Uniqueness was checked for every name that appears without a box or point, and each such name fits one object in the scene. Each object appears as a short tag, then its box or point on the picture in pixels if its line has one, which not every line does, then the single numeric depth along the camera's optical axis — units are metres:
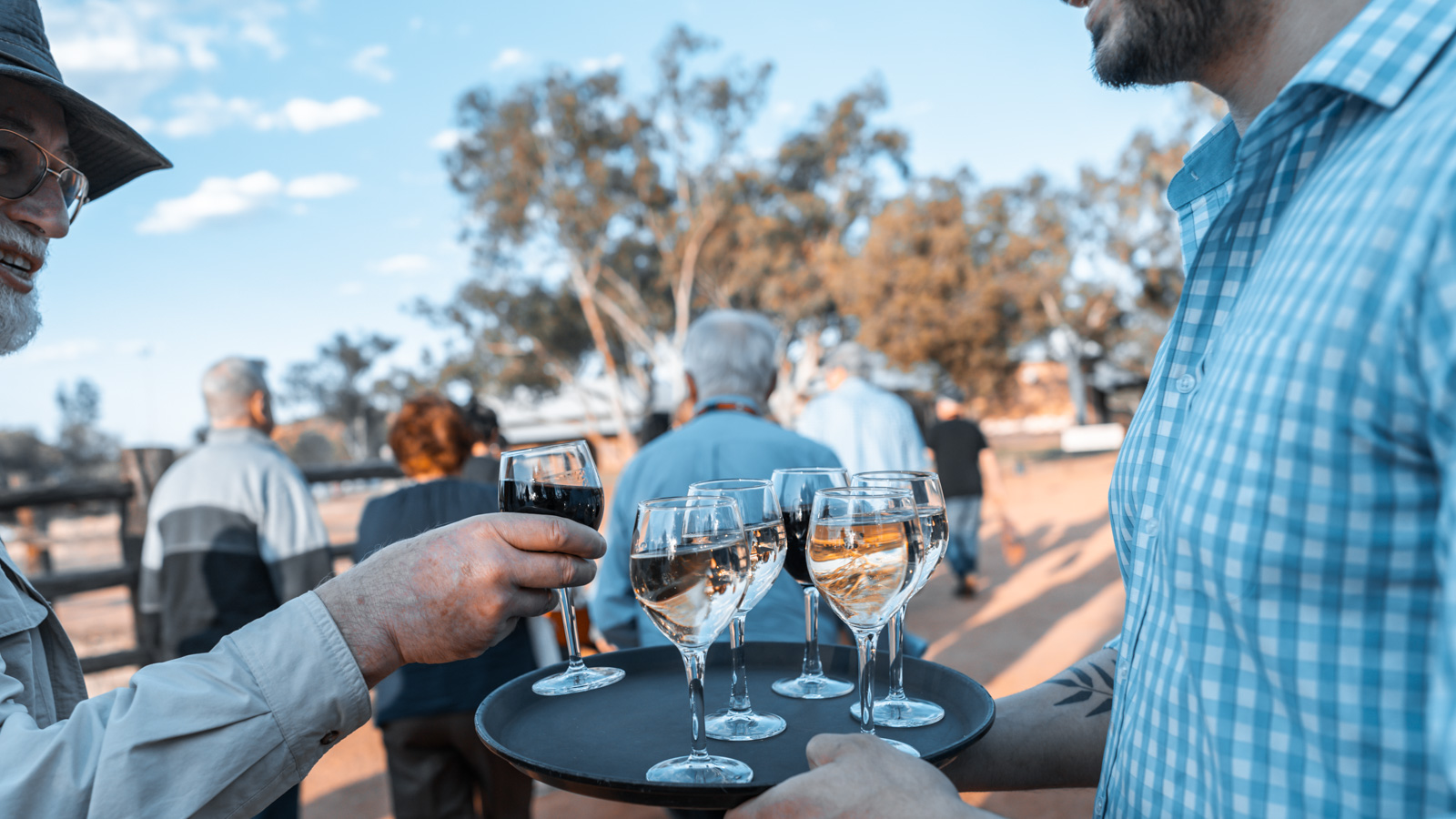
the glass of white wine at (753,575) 1.45
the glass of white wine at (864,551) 1.38
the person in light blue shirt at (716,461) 3.17
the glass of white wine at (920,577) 1.50
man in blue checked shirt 0.81
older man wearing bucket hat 1.09
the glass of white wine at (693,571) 1.29
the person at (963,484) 9.06
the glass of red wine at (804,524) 1.73
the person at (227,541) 3.79
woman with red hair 3.46
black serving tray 1.21
